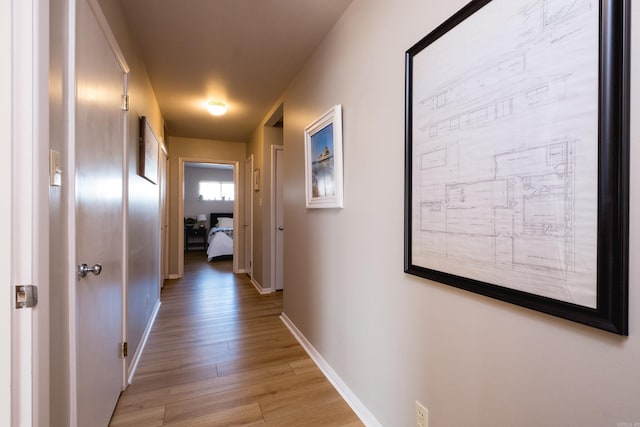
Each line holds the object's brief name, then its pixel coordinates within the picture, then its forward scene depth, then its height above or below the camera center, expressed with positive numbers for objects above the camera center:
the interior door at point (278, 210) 4.02 +0.02
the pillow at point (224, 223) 8.33 -0.34
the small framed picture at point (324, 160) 1.87 +0.37
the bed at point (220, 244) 6.61 -0.76
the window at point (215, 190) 8.89 +0.67
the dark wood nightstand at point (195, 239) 8.25 -0.81
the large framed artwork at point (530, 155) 0.65 +0.16
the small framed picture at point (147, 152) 2.24 +0.50
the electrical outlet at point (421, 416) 1.20 -0.86
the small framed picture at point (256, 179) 4.38 +0.50
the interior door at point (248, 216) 4.89 -0.08
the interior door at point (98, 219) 1.17 -0.04
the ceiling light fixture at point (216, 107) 3.31 +1.22
